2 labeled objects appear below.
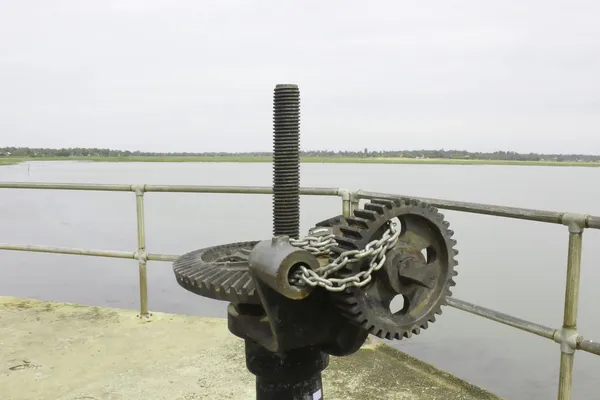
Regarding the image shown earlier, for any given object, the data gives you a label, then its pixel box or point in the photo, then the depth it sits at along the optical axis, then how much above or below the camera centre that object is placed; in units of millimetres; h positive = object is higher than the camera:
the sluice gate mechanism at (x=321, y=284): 1350 -367
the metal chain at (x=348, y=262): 1311 -285
